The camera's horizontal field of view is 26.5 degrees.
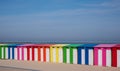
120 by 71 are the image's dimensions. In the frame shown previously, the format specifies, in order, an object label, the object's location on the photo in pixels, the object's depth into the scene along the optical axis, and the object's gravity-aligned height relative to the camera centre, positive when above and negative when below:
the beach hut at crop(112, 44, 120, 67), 11.12 -0.92
